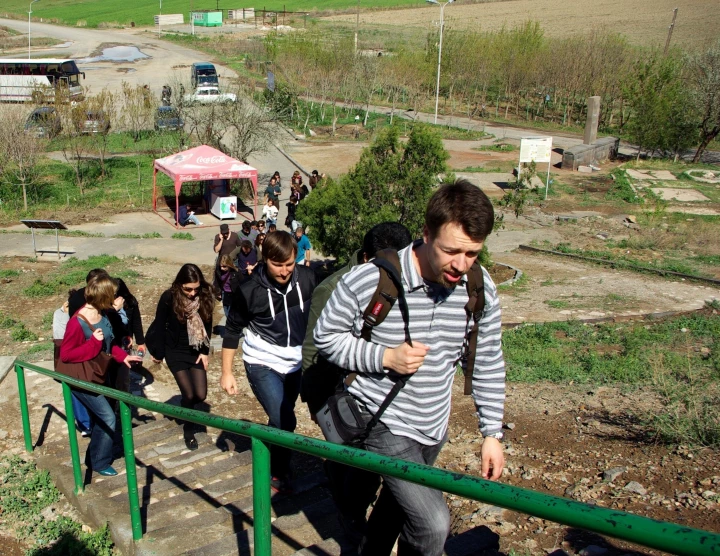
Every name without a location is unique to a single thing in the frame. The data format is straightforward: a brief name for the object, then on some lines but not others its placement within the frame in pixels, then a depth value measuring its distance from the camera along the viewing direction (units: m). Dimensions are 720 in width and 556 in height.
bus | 36.75
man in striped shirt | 2.63
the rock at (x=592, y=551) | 4.03
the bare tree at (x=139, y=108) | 25.08
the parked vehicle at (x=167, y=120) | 24.90
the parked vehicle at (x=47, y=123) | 22.67
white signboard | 22.75
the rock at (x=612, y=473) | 5.25
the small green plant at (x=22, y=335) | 9.68
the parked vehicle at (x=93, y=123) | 22.97
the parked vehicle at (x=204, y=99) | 23.23
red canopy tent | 18.62
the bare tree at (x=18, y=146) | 20.11
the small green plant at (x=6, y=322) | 10.23
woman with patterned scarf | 5.22
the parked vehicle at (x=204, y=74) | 39.04
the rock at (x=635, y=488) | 4.99
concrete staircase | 3.72
